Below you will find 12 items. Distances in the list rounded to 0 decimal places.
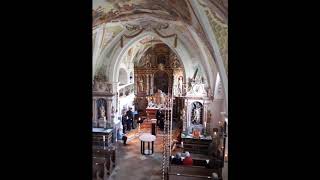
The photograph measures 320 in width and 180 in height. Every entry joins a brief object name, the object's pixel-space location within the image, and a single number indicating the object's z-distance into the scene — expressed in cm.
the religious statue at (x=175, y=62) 1533
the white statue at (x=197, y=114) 1137
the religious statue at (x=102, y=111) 1167
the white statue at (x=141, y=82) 1615
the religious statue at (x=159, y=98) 1552
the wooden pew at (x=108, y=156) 879
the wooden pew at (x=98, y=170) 768
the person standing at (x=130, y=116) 1388
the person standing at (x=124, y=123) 1325
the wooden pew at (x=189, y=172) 778
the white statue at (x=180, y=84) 1298
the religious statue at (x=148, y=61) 1596
